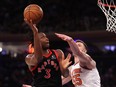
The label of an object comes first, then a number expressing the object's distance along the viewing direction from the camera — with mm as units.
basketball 4414
